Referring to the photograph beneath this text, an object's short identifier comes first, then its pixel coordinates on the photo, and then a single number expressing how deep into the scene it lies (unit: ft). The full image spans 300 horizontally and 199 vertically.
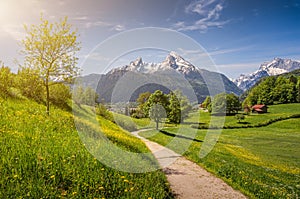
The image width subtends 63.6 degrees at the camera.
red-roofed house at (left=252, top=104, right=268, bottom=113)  398.42
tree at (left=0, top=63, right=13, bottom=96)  57.50
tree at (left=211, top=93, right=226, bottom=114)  335.06
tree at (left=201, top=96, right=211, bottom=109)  490.81
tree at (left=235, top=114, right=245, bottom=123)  331.32
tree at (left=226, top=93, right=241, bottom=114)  388.37
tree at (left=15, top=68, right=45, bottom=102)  49.89
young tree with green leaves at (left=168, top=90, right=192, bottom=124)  110.11
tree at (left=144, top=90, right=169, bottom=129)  93.22
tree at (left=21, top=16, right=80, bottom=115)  48.49
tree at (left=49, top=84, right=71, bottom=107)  86.01
